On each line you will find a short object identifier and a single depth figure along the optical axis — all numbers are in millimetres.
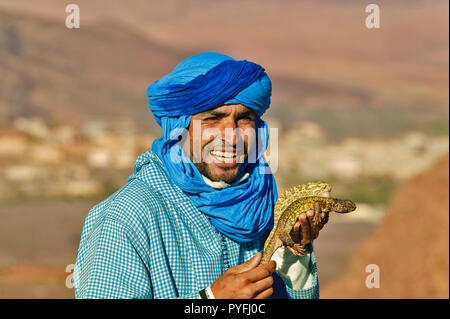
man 2941
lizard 2973
